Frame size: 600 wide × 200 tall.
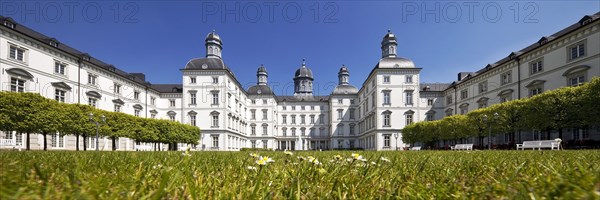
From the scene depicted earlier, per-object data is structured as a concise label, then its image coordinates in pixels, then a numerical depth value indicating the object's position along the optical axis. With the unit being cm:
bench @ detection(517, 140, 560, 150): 1709
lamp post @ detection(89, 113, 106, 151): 2248
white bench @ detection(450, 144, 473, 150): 2721
